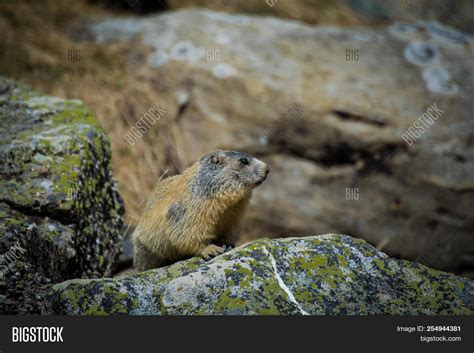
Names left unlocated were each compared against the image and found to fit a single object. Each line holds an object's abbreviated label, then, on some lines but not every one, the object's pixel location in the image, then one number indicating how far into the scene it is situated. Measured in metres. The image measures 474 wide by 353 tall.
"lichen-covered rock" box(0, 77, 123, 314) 5.07
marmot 6.49
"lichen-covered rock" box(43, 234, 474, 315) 4.64
